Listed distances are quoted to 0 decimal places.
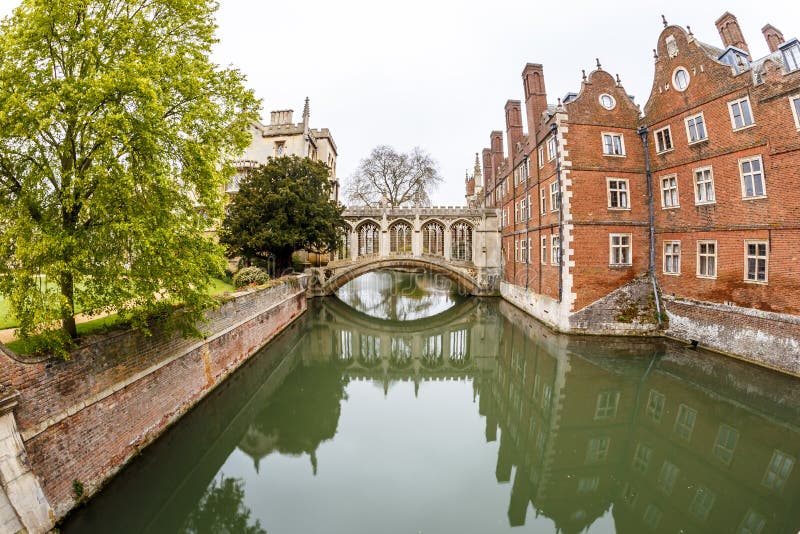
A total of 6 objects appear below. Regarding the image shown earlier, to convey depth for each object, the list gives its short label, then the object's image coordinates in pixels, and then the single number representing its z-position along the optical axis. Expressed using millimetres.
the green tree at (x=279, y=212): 19812
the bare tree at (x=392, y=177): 40169
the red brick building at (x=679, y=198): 11070
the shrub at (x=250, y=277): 18234
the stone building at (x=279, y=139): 30219
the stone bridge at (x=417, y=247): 28031
